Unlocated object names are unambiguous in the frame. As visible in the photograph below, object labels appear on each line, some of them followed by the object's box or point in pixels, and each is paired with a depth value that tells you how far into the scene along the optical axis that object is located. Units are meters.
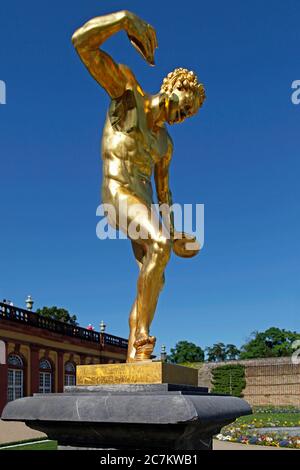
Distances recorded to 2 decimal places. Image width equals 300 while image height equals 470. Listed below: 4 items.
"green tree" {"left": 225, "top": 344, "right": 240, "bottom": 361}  59.50
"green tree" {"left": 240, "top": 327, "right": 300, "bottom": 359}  54.28
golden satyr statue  4.29
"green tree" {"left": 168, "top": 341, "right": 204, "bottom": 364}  57.84
